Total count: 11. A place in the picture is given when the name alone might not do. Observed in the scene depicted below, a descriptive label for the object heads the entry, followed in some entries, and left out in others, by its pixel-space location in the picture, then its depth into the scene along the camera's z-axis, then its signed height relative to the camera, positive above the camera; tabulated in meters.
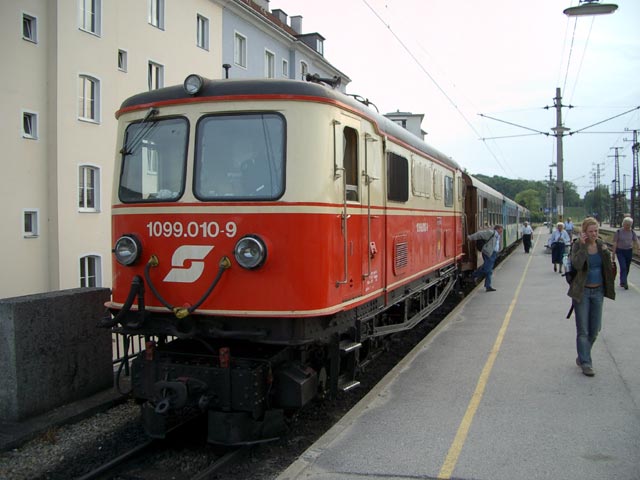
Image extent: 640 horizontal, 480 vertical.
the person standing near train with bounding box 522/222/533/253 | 28.34 -0.47
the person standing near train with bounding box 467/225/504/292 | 14.33 -0.52
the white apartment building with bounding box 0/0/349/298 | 17.92 +3.64
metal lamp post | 25.88 +3.95
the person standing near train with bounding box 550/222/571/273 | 17.34 -0.42
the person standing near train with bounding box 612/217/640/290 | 13.10 -0.41
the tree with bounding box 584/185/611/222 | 85.43 +4.92
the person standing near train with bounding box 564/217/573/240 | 20.63 +0.05
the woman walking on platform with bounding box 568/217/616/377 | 6.57 -0.65
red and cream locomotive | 4.77 -0.12
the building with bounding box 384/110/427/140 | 44.17 +8.81
